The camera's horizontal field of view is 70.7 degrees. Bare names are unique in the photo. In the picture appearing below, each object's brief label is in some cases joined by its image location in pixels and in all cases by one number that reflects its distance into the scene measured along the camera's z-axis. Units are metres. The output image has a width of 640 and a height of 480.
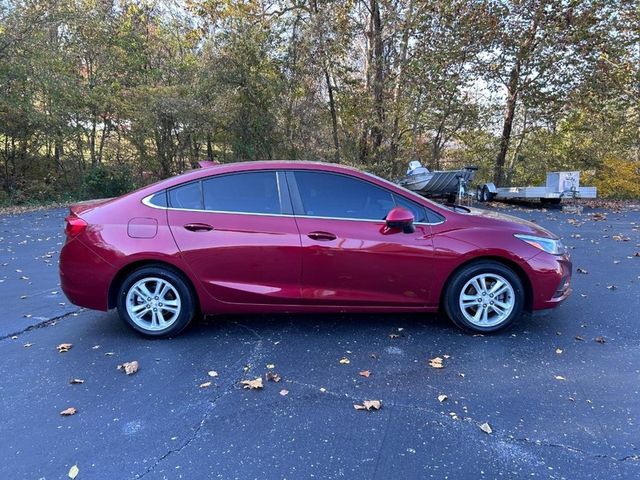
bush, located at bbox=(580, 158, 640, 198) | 15.24
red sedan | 3.78
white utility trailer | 11.45
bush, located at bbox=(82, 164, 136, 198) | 14.78
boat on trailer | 10.97
